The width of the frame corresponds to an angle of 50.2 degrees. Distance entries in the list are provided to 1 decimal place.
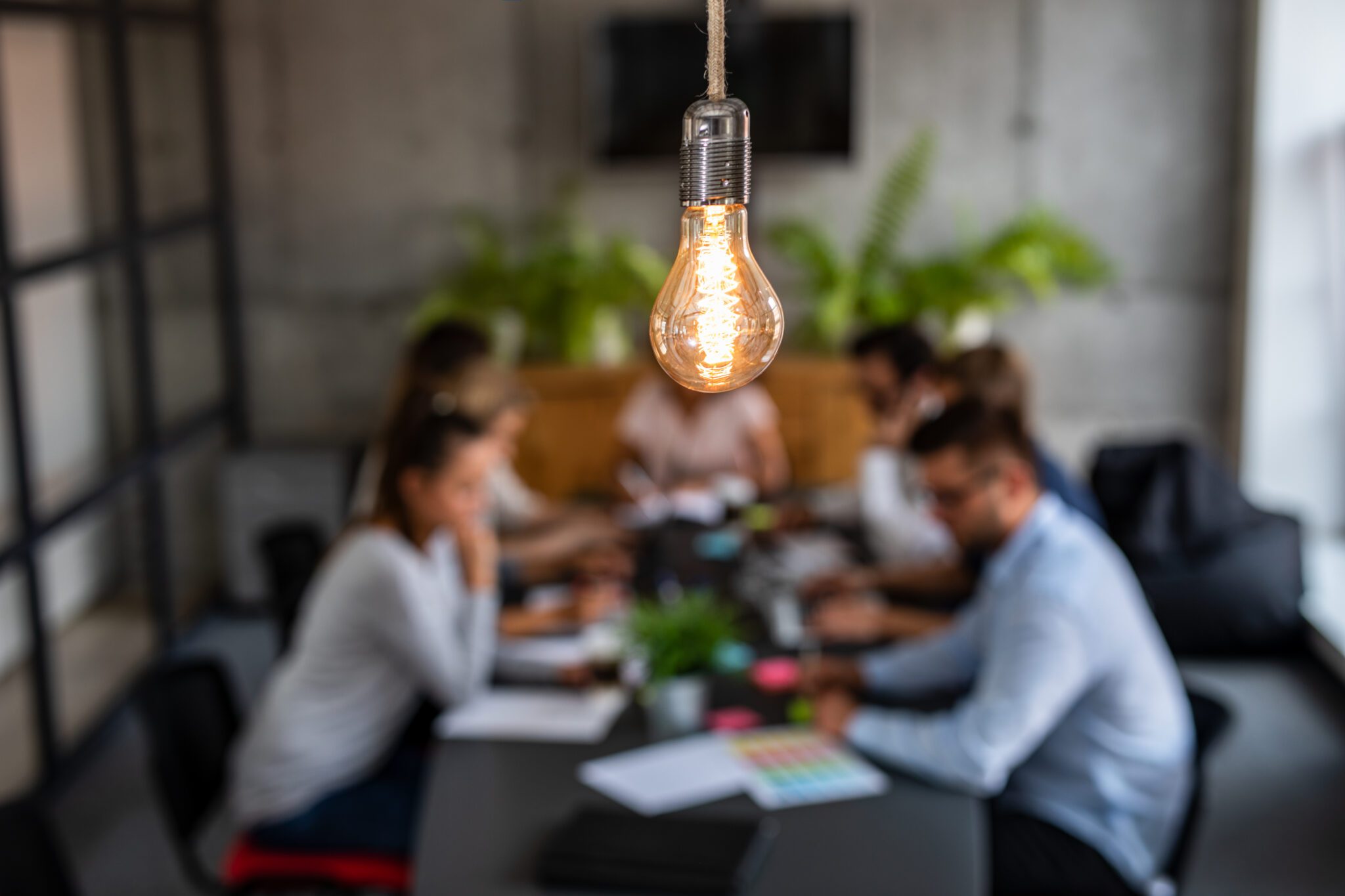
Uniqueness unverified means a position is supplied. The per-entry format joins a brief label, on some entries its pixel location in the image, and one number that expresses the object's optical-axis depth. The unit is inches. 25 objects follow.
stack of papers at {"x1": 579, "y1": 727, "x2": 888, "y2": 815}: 114.4
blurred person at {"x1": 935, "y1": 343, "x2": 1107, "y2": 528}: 169.9
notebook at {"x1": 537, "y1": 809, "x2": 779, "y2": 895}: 101.6
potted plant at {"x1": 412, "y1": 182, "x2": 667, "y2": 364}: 269.1
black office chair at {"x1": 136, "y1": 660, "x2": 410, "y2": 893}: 125.8
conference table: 102.5
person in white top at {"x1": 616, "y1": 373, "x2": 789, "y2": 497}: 220.7
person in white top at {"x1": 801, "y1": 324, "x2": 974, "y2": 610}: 167.9
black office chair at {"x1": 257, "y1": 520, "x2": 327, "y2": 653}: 185.5
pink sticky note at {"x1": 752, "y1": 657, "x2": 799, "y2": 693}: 136.1
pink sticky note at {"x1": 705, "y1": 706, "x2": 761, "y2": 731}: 126.5
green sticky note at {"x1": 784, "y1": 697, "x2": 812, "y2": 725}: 127.2
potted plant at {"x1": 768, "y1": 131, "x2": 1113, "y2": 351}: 267.1
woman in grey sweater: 129.0
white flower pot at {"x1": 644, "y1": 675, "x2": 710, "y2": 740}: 124.3
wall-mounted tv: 271.9
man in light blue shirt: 117.0
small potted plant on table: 124.3
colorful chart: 114.4
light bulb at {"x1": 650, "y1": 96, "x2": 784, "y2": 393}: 66.7
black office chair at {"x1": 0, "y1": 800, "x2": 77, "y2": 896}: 100.8
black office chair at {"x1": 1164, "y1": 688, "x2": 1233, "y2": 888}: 119.0
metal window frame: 187.2
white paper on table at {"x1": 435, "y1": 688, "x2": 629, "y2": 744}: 127.0
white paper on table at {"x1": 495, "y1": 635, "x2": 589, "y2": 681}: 140.4
